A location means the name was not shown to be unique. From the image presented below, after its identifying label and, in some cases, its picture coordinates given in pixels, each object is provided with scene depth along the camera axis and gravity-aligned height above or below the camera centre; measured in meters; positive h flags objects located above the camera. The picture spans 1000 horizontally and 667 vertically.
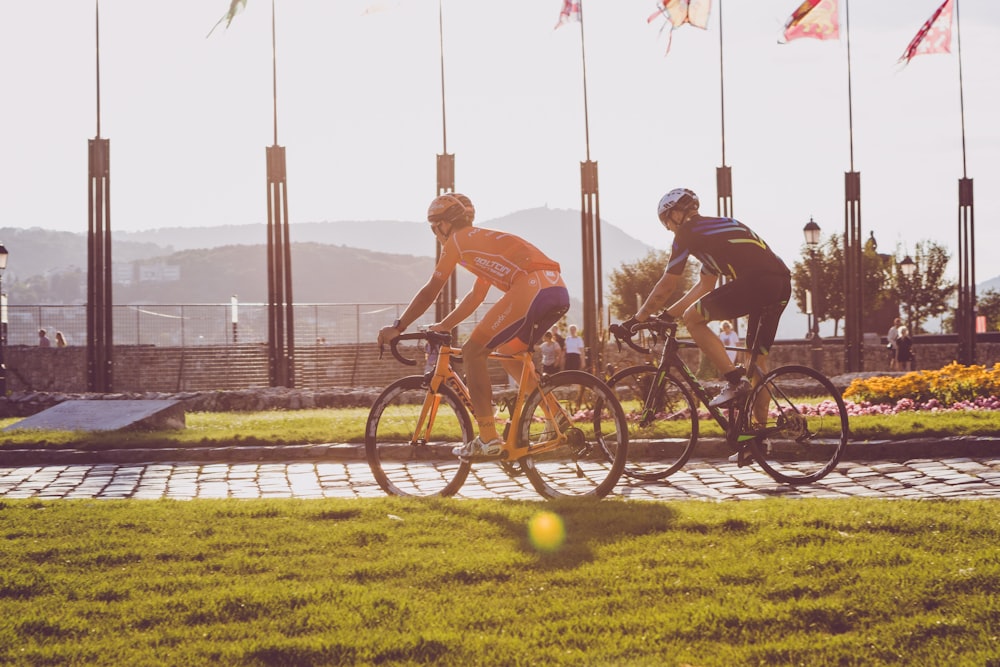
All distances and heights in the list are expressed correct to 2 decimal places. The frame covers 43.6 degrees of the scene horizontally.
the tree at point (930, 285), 73.31 +4.38
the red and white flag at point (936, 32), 24.86 +6.53
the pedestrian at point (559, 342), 24.06 +0.49
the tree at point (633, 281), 83.62 +5.70
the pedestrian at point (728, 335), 21.98 +0.52
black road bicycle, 7.72 -0.34
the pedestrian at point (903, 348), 30.25 +0.30
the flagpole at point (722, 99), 28.34 +5.99
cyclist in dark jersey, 7.42 +0.52
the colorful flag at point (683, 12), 24.08 +6.86
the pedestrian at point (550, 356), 24.05 +0.21
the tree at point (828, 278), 70.38 +4.92
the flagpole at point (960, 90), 31.67 +6.88
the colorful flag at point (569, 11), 26.83 +7.64
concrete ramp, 13.99 -0.49
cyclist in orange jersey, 6.91 +0.41
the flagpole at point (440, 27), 27.09 +7.41
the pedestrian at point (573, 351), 26.13 +0.32
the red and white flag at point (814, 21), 24.28 +6.66
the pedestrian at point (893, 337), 30.91 +0.58
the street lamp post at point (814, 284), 29.11 +2.04
